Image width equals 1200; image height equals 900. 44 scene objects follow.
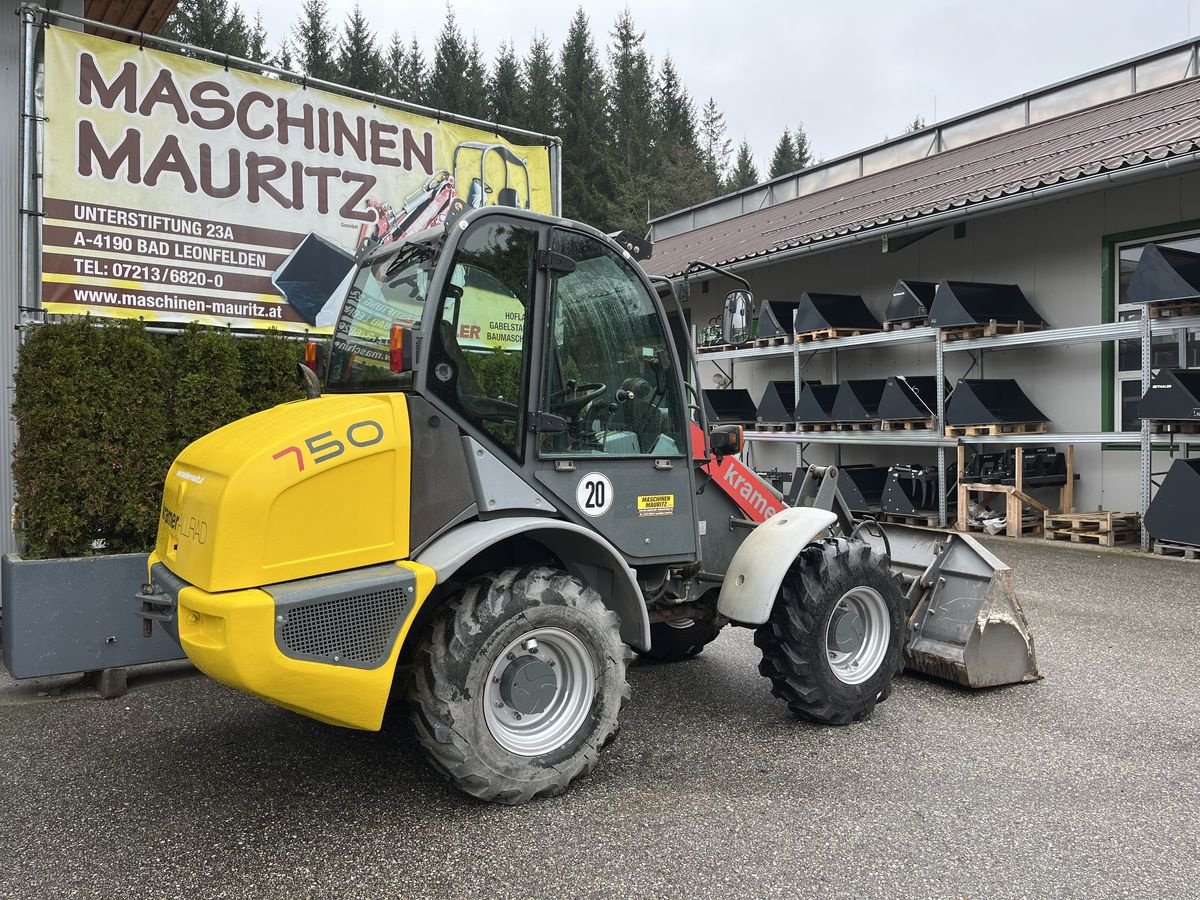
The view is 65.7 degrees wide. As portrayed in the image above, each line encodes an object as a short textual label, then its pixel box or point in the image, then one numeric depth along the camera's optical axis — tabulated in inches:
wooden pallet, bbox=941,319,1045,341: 440.1
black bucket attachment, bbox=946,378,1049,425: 438.0
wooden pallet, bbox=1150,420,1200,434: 360.1
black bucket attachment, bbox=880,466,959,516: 468.8
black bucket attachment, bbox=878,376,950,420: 466.9
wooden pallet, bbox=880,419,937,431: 469.3
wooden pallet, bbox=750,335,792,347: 556.7
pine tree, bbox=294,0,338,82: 1491.1
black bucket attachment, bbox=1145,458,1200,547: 348.5
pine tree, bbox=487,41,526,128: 1537.9
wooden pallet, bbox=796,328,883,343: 519.8
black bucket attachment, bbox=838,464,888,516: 486.9
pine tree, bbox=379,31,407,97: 1508.4
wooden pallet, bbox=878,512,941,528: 463.8
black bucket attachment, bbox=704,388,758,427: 600.7
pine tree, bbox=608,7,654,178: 1638.8
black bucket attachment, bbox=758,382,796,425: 549.0
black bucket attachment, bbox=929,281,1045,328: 443.2
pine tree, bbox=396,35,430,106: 1513.3
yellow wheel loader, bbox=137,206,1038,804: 127.8
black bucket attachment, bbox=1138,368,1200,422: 345.7
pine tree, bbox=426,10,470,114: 1501.0
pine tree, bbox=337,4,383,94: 1477.6
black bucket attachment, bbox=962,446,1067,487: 434.3
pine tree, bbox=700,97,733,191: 1995.6
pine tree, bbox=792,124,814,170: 2151.8
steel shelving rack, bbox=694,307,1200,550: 373.7
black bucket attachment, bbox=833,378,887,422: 491.2
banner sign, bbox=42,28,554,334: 232.5
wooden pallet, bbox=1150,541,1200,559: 357.7
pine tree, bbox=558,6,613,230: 1496.1
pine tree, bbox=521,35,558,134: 1534.2
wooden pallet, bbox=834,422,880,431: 492.7
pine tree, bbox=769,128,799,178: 2129.7
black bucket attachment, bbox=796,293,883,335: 524.1
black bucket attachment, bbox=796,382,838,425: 517.3
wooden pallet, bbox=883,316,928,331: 478.6
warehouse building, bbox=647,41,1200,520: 410.3
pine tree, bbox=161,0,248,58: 1213.7
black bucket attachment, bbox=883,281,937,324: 474.0
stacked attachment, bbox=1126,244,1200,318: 355.3
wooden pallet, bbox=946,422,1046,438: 435.2
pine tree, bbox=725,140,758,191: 2049.7
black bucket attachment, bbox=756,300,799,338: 559.2
